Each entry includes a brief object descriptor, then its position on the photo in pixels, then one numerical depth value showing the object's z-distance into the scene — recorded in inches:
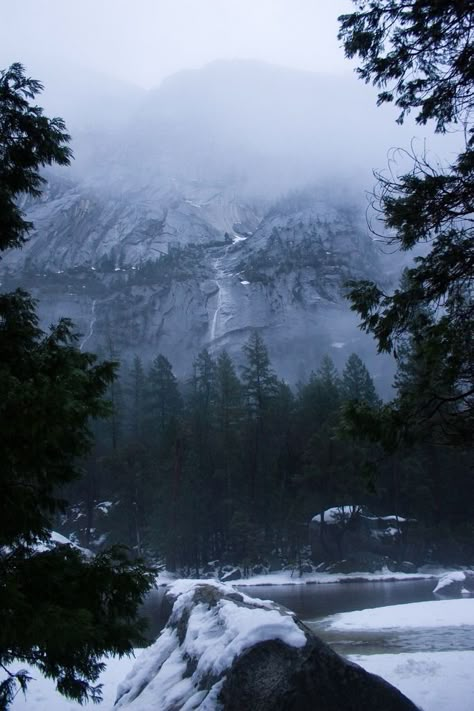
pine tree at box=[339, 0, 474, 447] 259.9
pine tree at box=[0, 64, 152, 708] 163.9
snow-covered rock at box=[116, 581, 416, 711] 231.6
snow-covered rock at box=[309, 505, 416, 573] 1523.1
